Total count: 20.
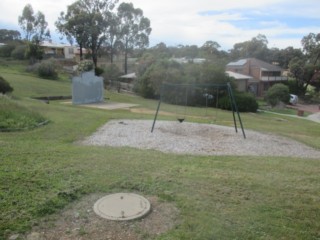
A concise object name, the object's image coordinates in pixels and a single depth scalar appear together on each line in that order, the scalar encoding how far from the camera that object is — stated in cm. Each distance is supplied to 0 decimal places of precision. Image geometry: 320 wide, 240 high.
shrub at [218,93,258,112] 2872
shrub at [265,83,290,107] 3571
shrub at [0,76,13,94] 1822
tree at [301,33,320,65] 5435
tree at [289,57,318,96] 4725
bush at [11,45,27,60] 4816
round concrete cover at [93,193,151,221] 418
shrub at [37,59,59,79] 3750
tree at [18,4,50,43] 5491
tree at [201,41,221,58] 5519
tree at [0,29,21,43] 7400
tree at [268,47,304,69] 5725
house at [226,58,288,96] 4947
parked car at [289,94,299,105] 4054
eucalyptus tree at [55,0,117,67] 4341
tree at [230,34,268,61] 6650
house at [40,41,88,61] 6561
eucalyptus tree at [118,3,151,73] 4850
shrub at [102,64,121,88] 4112
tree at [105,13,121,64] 4728
